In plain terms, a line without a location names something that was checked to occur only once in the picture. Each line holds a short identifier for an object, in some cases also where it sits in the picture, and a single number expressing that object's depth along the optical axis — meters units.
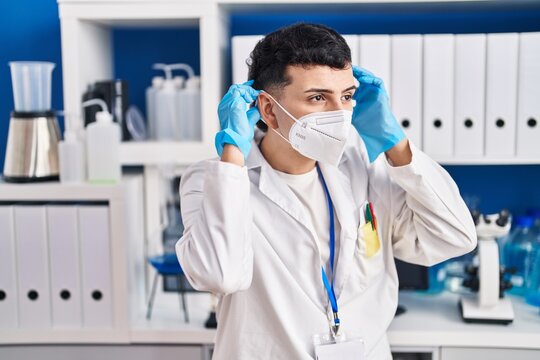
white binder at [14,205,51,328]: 1.91
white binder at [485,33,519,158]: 1.92
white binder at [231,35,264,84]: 1.93
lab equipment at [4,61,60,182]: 1.93
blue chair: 1.99
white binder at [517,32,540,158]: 1.92
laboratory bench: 1.83
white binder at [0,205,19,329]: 1.91
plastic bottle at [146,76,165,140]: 2.10
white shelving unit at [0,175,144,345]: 1.89
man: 1.33
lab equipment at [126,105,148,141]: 2.15
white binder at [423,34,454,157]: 1.93
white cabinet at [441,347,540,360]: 1.83
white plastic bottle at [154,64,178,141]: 2.08
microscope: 1.89
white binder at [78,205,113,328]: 1.90
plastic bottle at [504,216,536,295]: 2.14
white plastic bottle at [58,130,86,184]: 1.91
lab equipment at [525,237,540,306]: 2.05
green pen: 1.48
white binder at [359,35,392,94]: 1.93
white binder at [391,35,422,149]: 1.93
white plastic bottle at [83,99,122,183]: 1.93
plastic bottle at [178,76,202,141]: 2.07
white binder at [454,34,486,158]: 1.93
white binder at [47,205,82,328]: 1.90
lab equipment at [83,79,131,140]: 2.05
